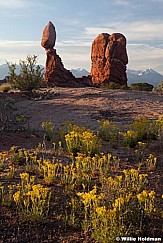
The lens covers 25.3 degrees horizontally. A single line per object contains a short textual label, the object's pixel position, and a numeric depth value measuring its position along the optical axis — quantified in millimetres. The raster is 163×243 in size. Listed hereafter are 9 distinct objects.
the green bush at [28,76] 21906
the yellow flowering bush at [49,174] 5373
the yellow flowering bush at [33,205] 4200
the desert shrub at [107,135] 8490
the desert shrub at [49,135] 9059
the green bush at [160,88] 29844
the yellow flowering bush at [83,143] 6858
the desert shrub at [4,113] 10633
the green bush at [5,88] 25608
